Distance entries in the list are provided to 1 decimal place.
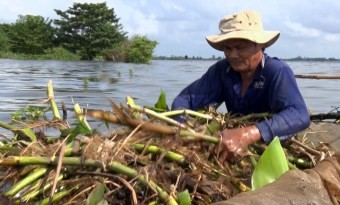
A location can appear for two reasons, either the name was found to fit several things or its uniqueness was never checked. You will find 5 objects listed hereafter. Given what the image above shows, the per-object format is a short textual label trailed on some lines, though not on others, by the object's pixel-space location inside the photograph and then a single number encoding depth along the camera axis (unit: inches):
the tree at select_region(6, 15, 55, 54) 2085.4
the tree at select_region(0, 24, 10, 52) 2143.2
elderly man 108.7
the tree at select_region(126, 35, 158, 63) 1902.1
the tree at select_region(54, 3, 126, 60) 2046.0
